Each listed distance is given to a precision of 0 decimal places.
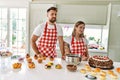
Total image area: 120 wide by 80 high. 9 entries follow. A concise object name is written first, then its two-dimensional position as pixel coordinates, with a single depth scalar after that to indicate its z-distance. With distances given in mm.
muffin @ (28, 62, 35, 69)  1748
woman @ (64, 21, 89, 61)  2346
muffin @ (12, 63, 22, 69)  1674
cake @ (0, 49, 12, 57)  1738
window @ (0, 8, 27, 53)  4375
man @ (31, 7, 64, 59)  2433
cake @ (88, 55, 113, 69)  1821
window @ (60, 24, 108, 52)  3647
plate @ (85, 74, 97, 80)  1501
